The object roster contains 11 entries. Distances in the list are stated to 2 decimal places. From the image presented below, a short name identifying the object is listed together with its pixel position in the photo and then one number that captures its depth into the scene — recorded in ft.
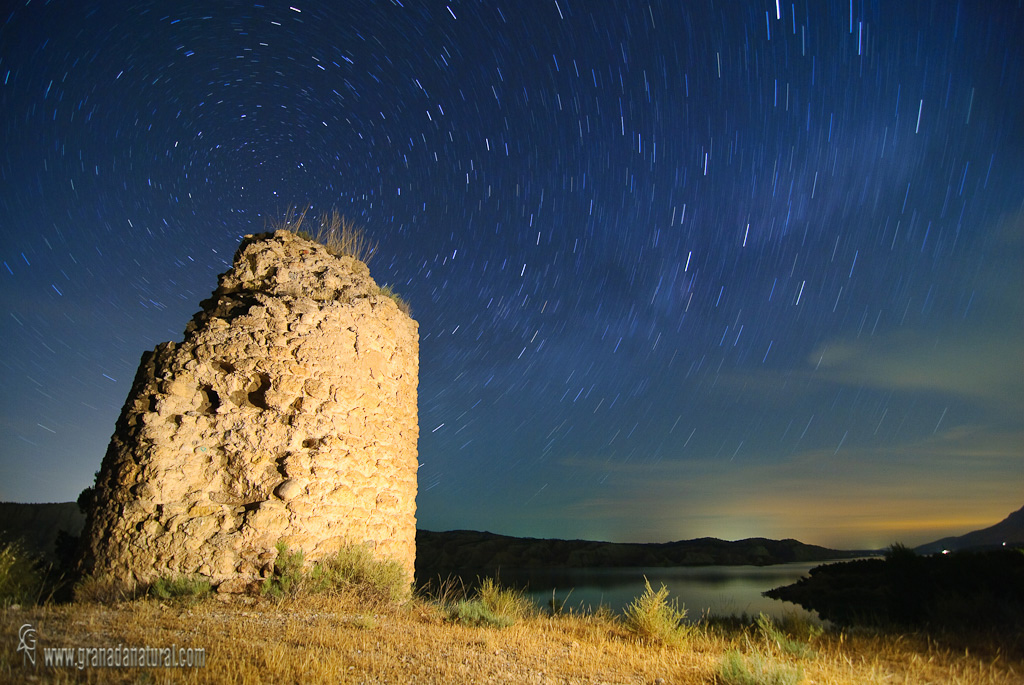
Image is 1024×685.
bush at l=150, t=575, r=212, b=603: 17.67
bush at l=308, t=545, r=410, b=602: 20.35
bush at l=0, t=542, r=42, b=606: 17.81
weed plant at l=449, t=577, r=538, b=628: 20.62
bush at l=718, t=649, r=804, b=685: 13.66
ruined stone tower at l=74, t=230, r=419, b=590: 19.44
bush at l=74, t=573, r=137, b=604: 17.71
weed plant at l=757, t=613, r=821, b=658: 18.85
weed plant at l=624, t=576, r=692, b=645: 20.77
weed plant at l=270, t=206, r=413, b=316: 29.42
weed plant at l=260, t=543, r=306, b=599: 19.18
